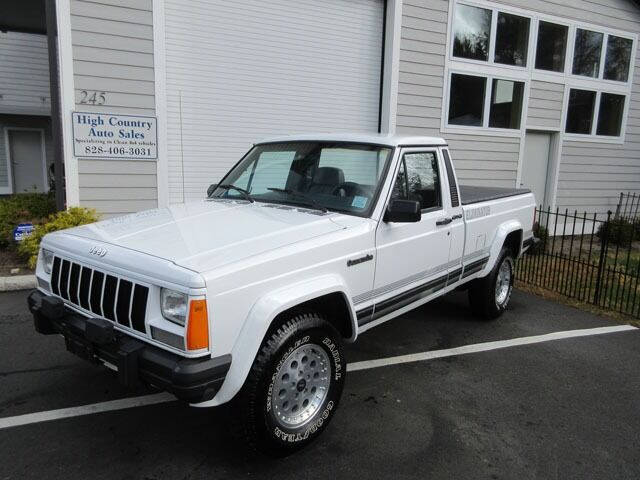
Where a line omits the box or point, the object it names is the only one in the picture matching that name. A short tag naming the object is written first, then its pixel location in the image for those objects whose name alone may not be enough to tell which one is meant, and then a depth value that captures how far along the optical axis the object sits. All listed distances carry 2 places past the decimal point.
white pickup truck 2.58
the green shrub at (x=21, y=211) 7.75
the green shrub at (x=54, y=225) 6.46
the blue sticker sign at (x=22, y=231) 7.26
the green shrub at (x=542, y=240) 8.73
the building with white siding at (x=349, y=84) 7.19
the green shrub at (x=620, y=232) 10.94
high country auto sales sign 7.06
